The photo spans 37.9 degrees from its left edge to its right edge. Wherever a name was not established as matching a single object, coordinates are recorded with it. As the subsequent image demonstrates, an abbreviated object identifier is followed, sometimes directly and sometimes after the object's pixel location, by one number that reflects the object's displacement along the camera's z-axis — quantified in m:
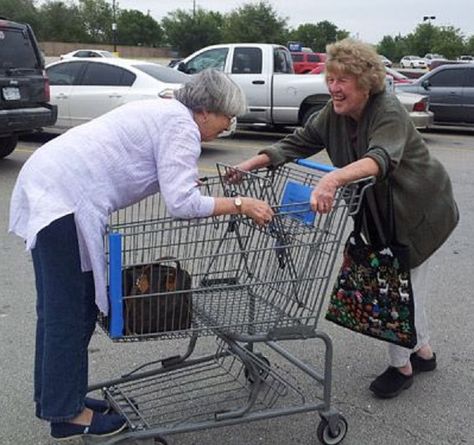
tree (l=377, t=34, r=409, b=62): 79.21
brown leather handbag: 2.78
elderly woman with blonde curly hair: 3.04
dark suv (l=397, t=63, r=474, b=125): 15.38
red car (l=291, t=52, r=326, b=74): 30.14
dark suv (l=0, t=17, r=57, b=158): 9.29
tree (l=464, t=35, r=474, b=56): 66.12
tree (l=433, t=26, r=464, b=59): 61.38
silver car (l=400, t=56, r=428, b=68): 50.15
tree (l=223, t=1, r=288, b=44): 62.81
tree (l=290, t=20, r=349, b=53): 75.62
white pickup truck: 13.59
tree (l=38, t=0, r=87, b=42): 77.38
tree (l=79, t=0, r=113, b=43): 83.31
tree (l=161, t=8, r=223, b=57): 73.88
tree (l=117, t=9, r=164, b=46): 85.44
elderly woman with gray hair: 2.63
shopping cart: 2.83
